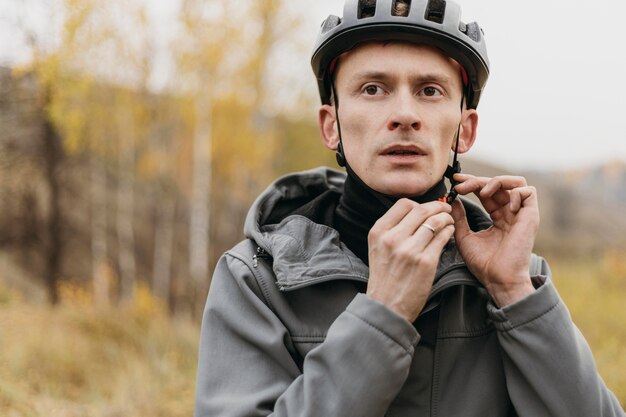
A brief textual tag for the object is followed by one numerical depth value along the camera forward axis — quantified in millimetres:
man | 1626
